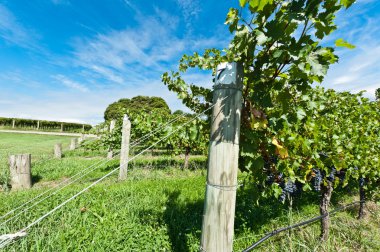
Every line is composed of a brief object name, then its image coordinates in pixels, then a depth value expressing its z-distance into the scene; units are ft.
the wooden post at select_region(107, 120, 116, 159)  31.96
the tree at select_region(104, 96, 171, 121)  148.60
